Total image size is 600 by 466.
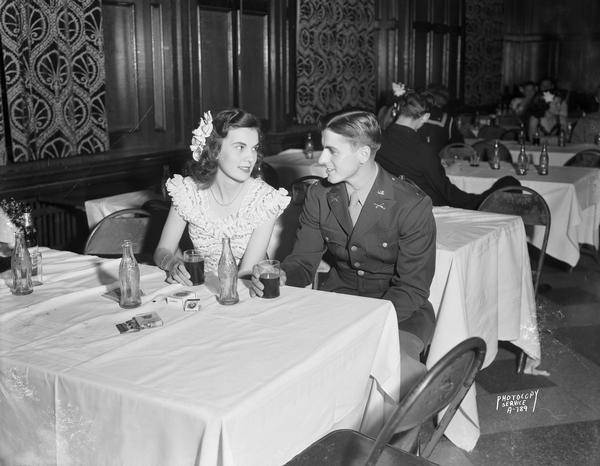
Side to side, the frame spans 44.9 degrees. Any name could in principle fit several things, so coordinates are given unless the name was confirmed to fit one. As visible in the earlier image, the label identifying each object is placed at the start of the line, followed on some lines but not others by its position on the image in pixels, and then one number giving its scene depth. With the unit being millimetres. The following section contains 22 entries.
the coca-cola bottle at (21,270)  2346
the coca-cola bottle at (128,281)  2227
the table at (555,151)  6203
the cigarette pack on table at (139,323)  1990
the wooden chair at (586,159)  5602
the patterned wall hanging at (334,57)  7488
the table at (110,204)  4203
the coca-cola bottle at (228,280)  2217
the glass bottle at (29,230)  2945
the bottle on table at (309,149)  6035
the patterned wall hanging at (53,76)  4605
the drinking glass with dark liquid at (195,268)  2375
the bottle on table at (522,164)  5016
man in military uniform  2654
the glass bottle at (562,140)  6641
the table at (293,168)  5484
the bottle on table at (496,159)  5285
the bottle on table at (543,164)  4996
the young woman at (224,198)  2877
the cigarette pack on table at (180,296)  2191
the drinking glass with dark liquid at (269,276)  2244
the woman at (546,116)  7625
